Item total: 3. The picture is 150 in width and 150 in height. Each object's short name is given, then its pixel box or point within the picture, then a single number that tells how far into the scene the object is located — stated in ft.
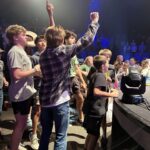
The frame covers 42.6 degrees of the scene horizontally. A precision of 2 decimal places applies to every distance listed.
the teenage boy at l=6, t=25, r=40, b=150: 5.42
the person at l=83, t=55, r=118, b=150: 5.66
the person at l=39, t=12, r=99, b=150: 4.86
